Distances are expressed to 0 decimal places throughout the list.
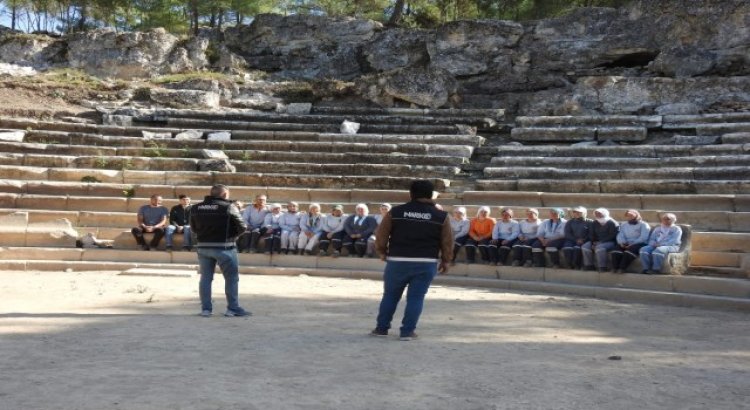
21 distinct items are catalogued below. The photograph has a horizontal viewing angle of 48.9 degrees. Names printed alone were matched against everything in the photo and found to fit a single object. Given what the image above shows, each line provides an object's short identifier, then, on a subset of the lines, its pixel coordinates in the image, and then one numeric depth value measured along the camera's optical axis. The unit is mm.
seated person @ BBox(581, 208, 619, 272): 11477
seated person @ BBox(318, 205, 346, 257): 13529
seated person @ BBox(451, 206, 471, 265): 12789
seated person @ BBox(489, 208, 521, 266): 12469
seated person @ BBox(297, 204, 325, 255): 13617
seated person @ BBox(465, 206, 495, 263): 12664
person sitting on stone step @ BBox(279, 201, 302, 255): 13680
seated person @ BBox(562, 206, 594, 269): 11781
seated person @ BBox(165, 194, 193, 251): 13875
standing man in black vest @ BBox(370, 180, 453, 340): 6750
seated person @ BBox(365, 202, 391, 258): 13266
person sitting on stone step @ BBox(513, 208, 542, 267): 12297
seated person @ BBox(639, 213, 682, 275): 10930
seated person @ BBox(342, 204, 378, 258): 13375
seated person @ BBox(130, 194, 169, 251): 13969
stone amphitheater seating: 12164
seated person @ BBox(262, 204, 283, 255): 13711
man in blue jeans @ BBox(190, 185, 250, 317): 8156
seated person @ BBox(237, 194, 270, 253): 13852
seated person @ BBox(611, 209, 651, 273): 11258
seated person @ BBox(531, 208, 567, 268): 12102
